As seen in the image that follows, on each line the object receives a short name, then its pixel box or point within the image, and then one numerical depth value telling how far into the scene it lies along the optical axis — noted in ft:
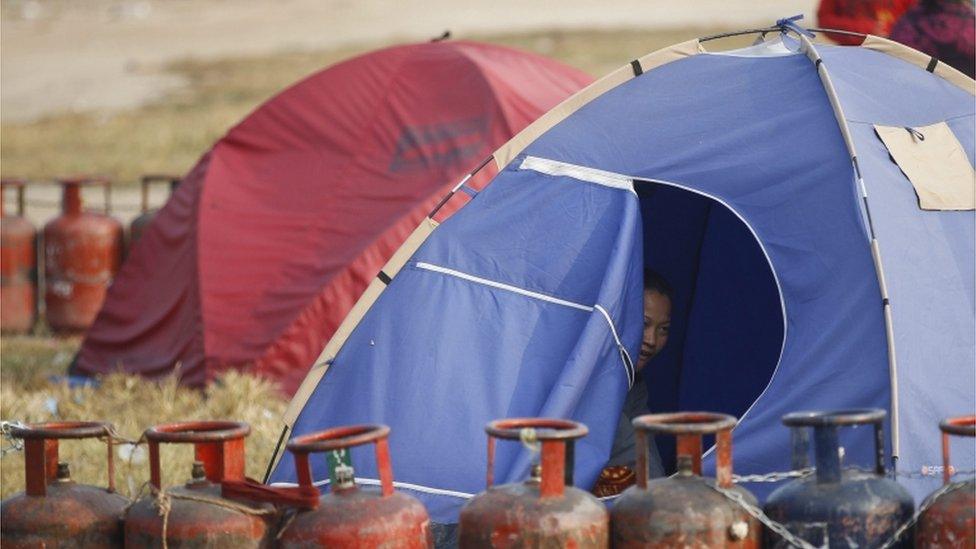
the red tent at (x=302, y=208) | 58.85
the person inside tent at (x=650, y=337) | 38.75
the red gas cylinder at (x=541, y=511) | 25.49
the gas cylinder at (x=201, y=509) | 26.37
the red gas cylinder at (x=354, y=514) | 25.72
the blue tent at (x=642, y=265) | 33.30
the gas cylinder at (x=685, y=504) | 25.57
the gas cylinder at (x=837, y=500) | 25.76
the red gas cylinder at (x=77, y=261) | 74.54
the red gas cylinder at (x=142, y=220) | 72.43
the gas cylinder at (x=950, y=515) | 25.71
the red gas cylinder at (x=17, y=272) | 75.10
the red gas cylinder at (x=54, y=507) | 27.12
